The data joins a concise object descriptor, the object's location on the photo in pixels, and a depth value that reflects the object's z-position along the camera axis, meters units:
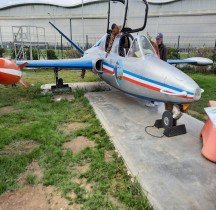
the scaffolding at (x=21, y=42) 16.76
